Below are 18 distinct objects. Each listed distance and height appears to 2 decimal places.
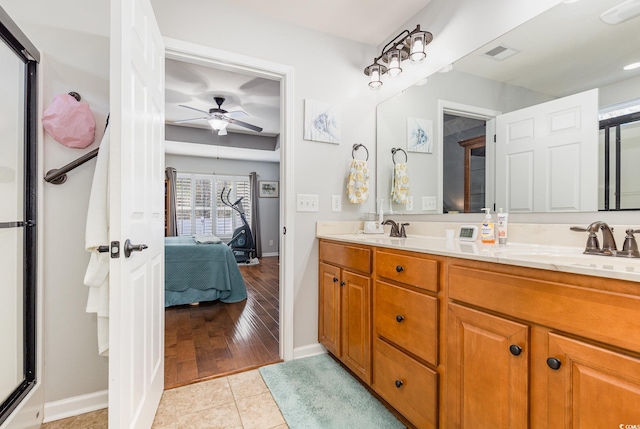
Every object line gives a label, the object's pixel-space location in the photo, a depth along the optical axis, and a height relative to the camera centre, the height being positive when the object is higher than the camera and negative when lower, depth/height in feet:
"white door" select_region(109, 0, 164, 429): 3.20 +0.00
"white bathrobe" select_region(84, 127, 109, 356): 3.77 -0.42
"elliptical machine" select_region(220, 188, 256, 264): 19.10 -2.15
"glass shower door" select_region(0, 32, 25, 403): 4.12 -0.15
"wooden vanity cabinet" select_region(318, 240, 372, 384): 5.31 -1.90
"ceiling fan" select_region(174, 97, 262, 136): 13.14 +4.31
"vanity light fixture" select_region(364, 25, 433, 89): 6.18 +3.66
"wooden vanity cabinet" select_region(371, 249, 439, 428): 3.90 -1.82
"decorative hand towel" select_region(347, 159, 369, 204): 7.29 +0.75
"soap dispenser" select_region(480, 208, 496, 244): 4.73 -0.29
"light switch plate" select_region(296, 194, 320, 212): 6.94 +0.23
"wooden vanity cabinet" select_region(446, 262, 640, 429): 2.26 -1.27
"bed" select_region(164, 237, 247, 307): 10.46 -2.38
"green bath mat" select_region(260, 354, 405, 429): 4.69 -3.42
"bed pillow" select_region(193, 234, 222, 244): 12.35 -1.24
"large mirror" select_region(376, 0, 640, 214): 3.73 +1.70
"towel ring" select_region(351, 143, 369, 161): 7.56 +1.69
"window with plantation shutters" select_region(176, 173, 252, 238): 20.44 +0.61
